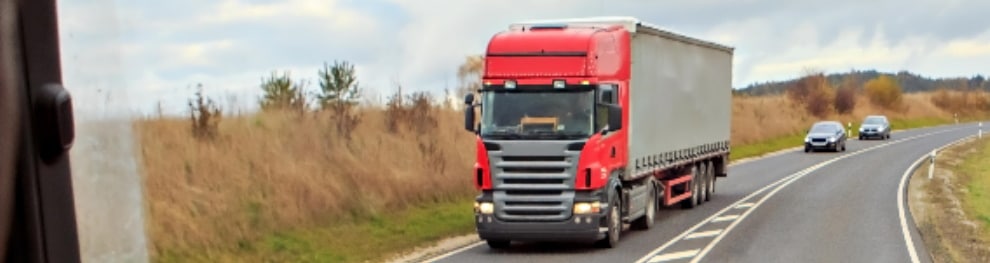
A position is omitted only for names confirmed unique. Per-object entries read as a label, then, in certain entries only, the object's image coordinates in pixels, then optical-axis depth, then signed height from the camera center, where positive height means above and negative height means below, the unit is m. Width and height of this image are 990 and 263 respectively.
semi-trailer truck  17.22 -0.83
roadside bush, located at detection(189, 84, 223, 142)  19.47 -0.55
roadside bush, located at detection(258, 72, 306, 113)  23.88 -0.28
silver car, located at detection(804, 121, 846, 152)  52.81 -3.16
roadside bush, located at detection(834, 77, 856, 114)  94.44 -2.79
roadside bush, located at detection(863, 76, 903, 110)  106.94 -2.67
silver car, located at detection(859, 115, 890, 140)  67.81 -3.63
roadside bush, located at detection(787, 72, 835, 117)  89.38 -2.20
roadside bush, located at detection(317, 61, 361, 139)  25.14 -0.38
